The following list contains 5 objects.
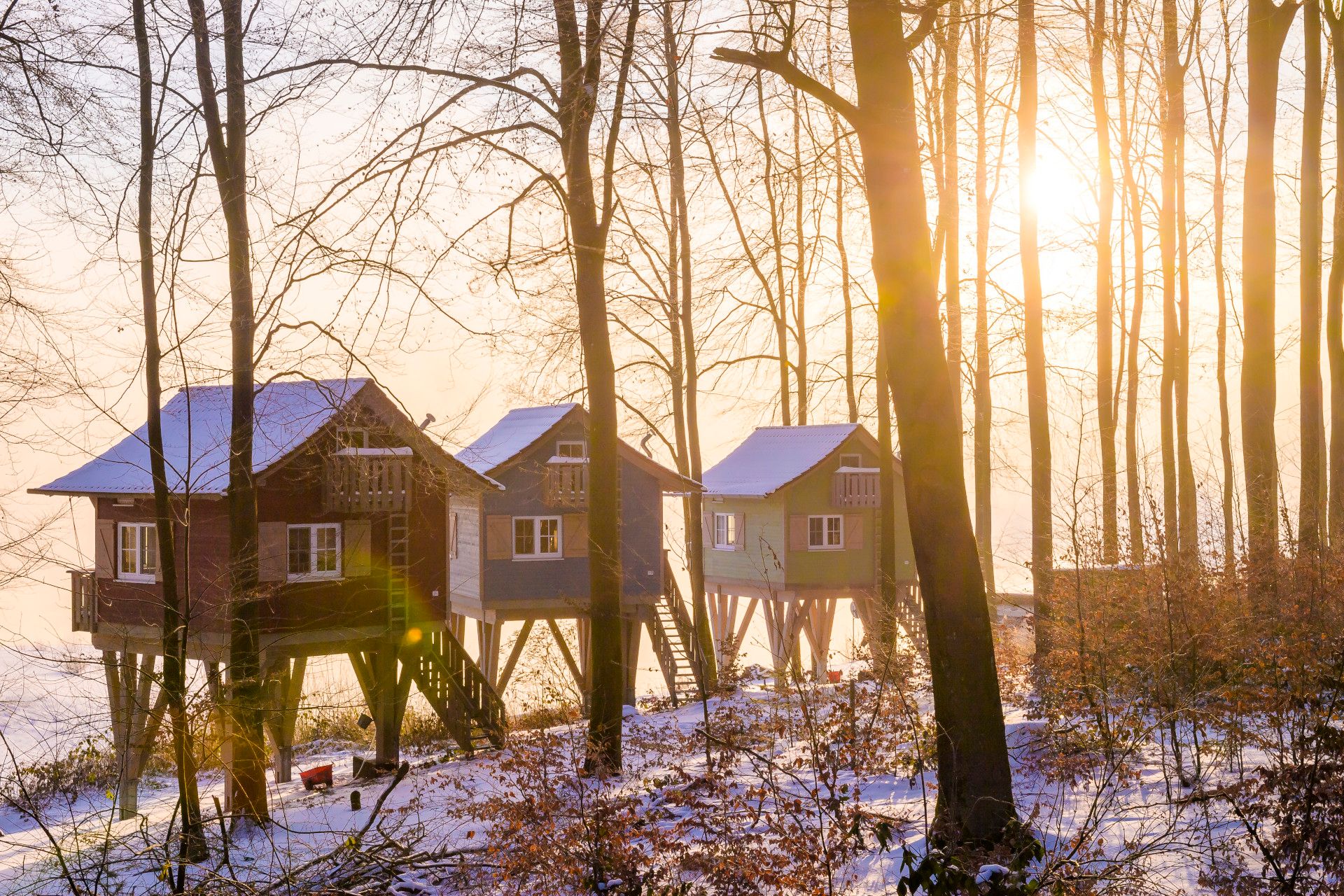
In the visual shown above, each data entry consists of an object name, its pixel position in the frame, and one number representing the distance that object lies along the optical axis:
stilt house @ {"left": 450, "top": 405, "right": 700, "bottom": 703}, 27.03
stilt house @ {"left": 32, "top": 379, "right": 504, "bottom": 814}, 19.73
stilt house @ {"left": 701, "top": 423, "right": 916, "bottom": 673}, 30.02
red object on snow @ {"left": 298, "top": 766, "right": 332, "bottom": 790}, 19.09
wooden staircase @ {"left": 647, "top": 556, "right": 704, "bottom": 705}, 27.48
